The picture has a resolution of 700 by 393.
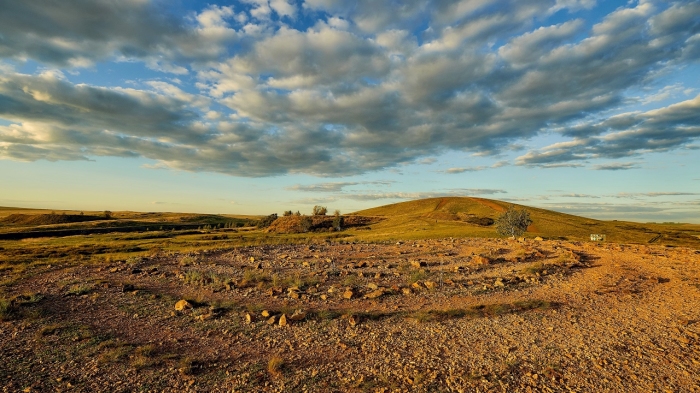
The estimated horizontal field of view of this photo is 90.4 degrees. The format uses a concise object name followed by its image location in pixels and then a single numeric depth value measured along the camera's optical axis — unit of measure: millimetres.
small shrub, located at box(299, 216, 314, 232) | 91269
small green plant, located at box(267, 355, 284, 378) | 9750
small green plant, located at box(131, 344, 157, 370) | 10242
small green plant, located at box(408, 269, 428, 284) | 21141
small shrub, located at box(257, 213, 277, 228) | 109000
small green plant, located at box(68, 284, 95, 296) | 18484
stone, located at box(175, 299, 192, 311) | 15602
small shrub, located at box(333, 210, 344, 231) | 92919
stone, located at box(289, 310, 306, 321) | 13938
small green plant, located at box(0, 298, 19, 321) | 14250
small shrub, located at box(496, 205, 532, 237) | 47312
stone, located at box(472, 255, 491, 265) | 26766
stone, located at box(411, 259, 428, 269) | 25342
